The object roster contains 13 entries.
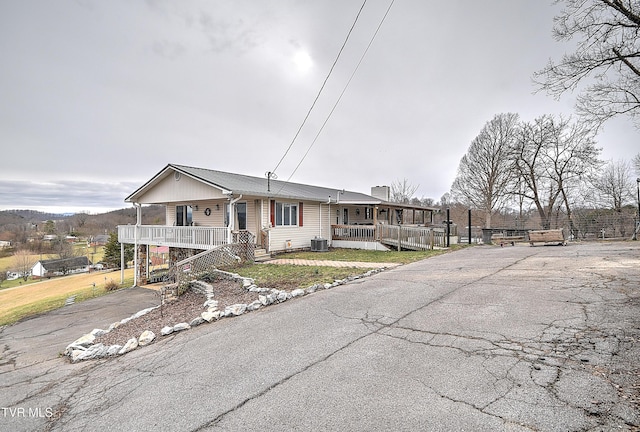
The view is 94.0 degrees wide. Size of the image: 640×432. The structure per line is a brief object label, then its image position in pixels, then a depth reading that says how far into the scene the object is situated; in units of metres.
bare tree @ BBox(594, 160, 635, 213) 27.16
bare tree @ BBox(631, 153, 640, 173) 25.78
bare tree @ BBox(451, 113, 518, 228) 27.17
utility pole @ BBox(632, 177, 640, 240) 17.52
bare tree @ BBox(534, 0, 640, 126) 6.70
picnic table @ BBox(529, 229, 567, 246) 15.36
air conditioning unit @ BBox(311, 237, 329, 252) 16.34
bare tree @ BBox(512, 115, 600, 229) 23.55
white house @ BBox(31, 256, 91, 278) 45.28
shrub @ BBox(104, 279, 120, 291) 18.18
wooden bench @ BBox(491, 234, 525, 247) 17.31
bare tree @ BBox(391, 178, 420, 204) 43.69
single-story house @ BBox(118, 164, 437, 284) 14.35
